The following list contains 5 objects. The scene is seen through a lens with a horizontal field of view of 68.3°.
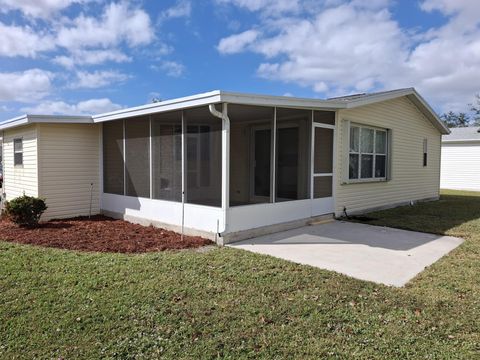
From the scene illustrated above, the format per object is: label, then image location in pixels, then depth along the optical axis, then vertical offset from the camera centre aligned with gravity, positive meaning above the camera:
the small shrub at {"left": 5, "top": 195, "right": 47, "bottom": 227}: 7.70 -1.04
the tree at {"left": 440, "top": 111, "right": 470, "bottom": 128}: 53.91 +7.29
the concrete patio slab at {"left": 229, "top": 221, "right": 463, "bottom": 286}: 5.01 -1.46
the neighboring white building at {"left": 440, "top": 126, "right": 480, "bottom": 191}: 20.80 +0.26
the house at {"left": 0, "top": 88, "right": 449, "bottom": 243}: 6.71 +0.08
